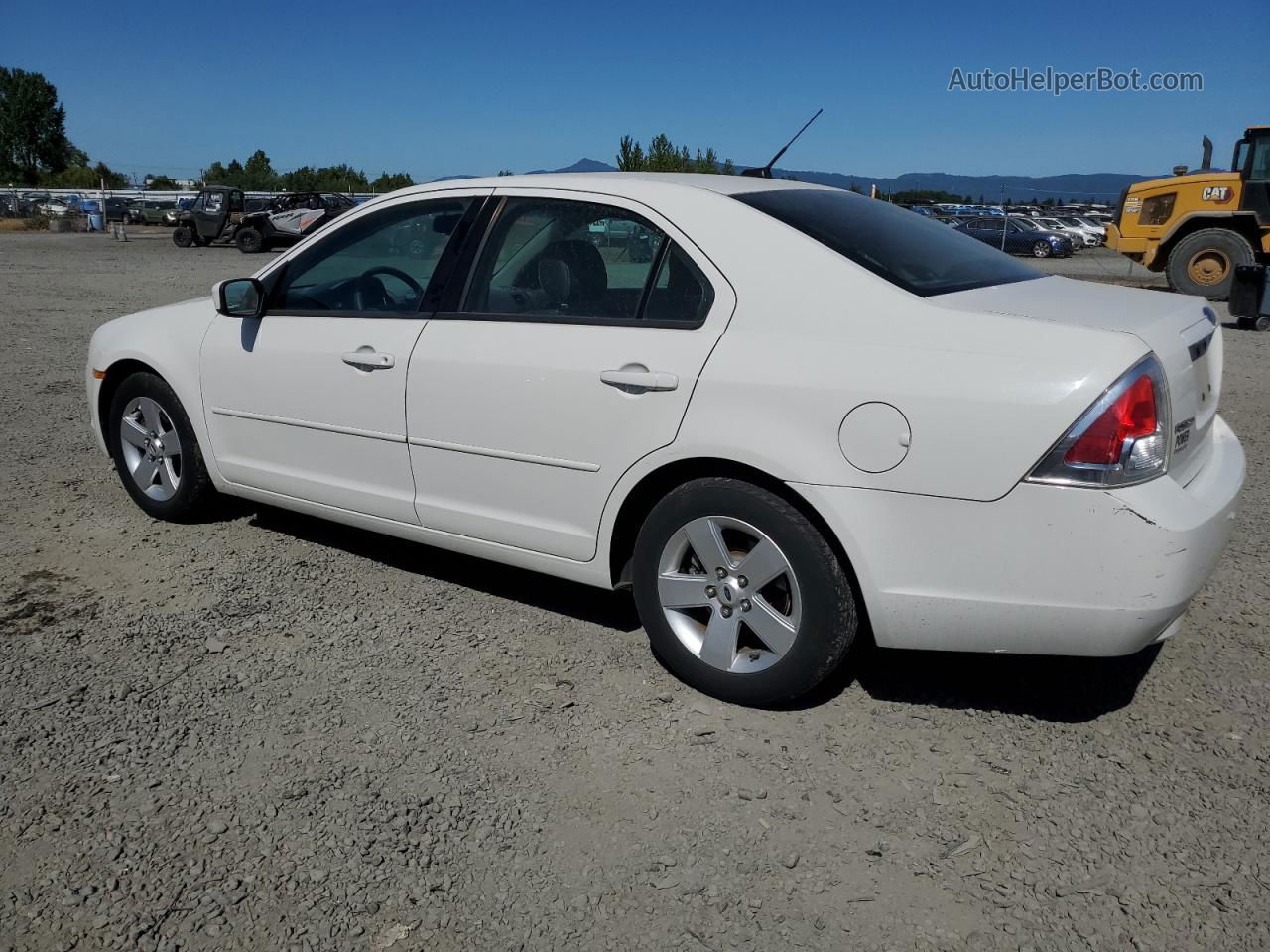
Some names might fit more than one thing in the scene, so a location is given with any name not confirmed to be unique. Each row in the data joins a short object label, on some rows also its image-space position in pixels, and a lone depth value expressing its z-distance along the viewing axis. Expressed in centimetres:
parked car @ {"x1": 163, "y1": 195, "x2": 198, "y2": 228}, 4566
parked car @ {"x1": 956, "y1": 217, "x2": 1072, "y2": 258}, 3452
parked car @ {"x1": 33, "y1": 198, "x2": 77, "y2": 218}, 4584
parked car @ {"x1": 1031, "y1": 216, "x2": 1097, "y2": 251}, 3903
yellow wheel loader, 1761
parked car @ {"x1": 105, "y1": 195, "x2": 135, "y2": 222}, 4343
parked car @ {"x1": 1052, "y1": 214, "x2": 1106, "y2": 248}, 4016
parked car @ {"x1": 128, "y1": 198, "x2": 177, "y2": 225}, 4706
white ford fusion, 286
